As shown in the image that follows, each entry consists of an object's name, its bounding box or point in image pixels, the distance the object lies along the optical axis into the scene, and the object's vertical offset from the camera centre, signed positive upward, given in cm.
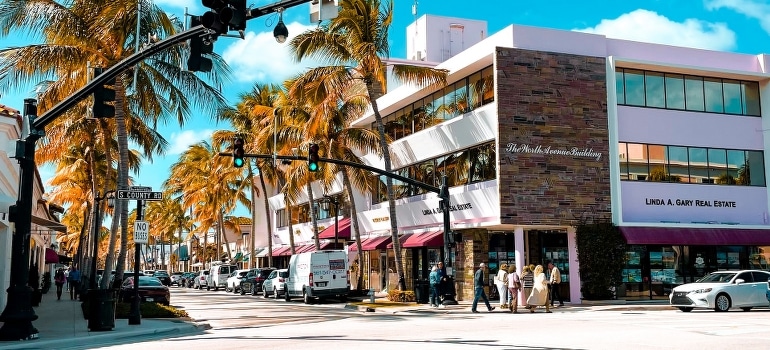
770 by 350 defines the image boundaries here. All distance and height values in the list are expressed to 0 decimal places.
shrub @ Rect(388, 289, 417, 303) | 3089 -130
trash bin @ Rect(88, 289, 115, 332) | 1830 -101
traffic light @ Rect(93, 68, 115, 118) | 1492 +336
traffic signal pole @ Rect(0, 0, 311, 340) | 1595 +66
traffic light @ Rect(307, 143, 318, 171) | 2523 +367
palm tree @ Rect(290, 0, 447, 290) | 3069 +903
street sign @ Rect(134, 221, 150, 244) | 1992 +99
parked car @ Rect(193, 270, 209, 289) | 6166 -98
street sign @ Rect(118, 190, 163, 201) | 1916 +187
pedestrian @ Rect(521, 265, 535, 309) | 2675 -54
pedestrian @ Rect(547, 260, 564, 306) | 2678 -80
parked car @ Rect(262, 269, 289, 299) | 3934 -94
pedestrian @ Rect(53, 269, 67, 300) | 3847 -65
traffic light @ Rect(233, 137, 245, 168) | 2381 +367
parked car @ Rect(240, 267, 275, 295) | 4669 -83
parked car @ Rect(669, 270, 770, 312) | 2394 -101
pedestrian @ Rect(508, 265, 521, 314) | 2508 -75
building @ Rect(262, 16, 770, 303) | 3000 +457
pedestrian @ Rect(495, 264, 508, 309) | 2630 -73
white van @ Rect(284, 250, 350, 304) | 3431 -39
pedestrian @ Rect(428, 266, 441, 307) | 2767 -70
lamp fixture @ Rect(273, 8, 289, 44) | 1279 +401
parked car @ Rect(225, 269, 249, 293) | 5062 -90
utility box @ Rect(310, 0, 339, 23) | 1173 +403
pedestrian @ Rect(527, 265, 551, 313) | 2492 -97
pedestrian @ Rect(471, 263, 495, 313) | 2555 -83
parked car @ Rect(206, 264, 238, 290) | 5750 -53
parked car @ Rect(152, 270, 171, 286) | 6109 -80
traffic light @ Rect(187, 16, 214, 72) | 1298 +367
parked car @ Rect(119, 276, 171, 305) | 3033 -96
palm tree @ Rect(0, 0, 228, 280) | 2141 +652
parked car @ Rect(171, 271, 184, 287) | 7644 -120
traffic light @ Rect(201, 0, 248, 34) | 1135 +384
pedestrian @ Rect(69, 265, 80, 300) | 3891 -73
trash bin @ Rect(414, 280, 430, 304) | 3005 -109
